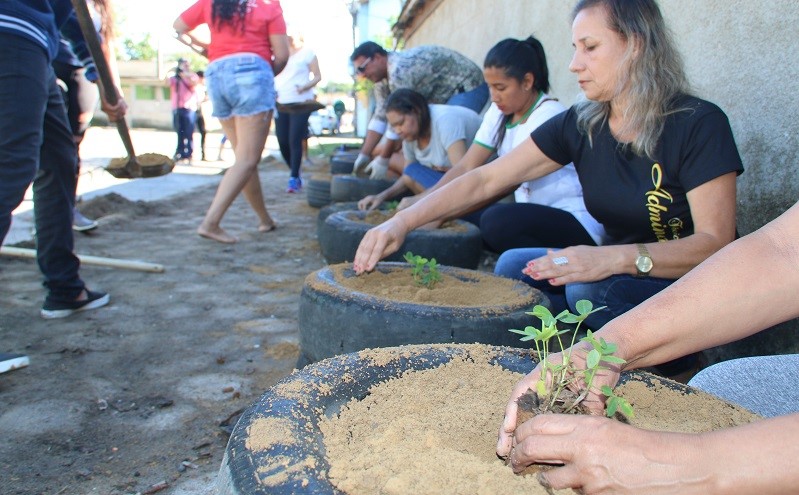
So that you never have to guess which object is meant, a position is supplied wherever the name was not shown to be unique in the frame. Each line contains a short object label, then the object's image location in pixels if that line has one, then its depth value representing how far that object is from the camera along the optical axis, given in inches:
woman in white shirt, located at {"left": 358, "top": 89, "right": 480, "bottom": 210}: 163.0
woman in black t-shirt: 75.0
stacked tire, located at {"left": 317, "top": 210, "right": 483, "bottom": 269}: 114.2
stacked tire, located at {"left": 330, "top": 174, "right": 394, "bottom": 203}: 206.2
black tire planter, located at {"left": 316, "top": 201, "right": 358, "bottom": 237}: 150.7
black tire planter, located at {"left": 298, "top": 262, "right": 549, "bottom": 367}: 65.7
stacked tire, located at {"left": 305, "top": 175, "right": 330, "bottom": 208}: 242.1
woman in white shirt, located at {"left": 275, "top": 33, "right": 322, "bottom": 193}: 275.0
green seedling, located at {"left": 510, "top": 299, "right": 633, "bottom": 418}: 38.2
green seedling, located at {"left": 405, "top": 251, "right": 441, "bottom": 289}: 86.5
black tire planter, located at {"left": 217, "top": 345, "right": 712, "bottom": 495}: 34.5
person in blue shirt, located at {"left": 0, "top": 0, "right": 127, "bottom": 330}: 89.2
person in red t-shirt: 169.5
